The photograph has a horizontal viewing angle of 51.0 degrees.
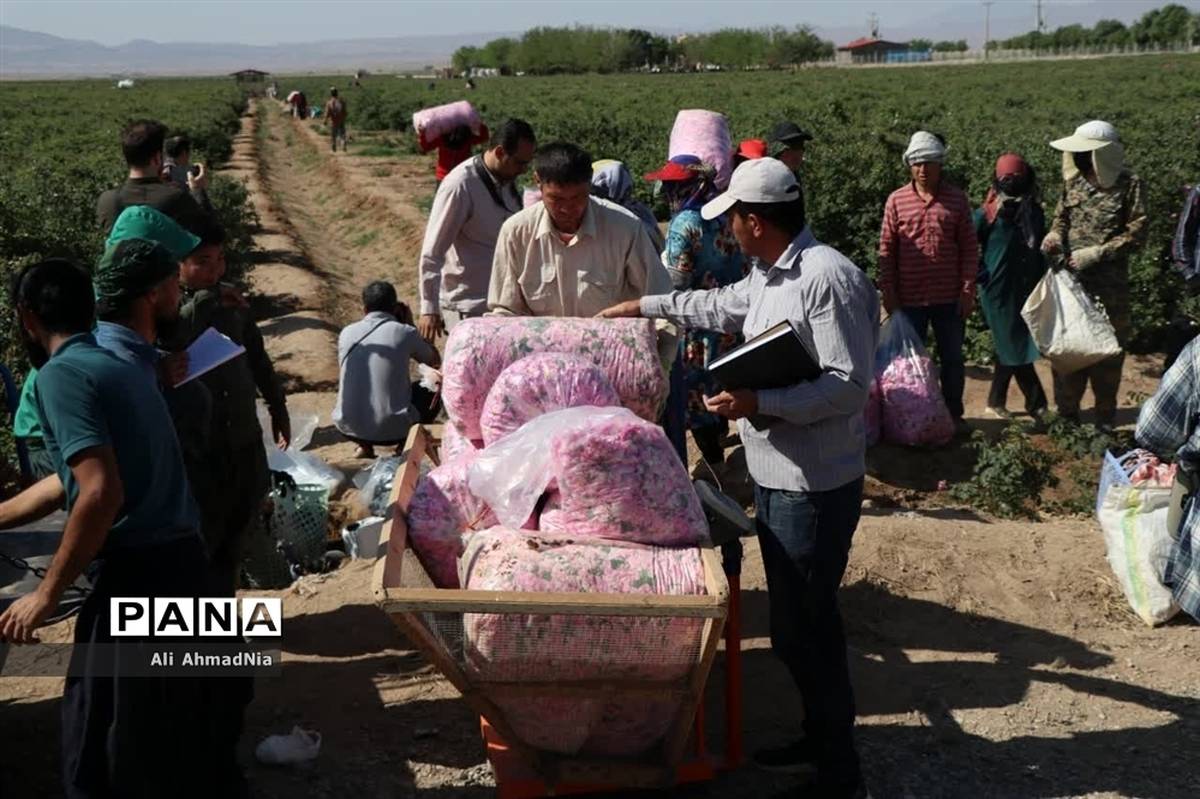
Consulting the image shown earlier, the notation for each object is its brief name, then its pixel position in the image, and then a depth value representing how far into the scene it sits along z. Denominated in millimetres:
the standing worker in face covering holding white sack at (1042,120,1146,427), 7305
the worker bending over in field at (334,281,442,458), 6738
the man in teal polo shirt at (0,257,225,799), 2994
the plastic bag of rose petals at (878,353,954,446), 7391
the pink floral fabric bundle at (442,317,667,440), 4281
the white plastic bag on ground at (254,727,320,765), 4094
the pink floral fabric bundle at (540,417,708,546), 3520
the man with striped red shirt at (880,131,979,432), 7332
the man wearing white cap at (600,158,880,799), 3547
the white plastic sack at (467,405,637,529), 3621
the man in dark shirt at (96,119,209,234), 5760
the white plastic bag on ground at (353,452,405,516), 6008
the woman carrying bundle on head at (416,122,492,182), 7156
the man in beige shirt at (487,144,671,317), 5105
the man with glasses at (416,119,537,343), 6059
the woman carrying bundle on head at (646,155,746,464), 6500
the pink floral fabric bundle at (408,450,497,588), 3848
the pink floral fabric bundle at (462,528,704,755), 3275
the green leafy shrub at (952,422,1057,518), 6926
